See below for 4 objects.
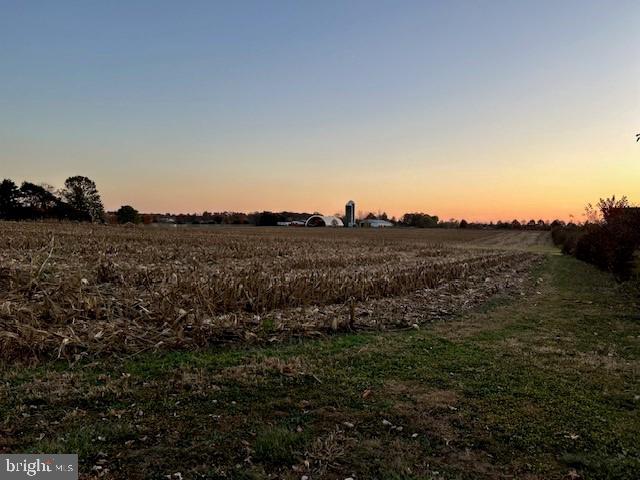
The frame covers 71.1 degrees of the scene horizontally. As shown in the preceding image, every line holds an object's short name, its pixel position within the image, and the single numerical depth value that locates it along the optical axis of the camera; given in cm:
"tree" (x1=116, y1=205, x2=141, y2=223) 9449
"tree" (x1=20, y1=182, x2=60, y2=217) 7588
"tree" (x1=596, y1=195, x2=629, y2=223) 2551
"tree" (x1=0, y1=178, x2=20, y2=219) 7294
